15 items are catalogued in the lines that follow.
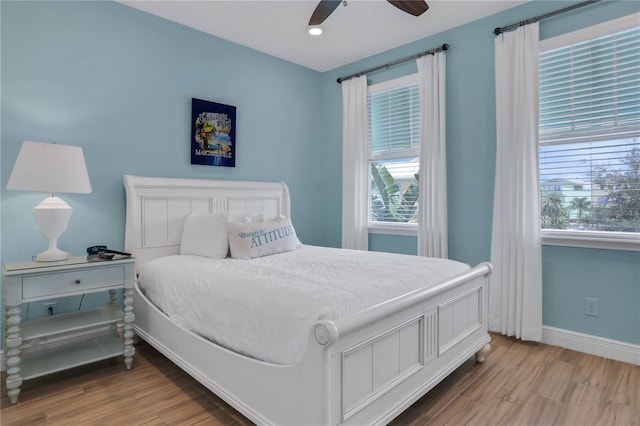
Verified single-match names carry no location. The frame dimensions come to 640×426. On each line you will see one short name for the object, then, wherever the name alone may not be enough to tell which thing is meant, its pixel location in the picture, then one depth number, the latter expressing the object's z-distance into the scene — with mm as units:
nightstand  1992
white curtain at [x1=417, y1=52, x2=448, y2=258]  3281
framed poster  3240
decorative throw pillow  2643
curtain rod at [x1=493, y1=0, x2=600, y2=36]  2561
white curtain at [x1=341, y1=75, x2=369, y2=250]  3930
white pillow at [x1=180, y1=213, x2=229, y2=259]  2676
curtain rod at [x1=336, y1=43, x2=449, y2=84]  3287
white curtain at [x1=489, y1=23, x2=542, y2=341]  2768
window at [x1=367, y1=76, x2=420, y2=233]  3635
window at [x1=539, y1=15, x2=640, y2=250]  2471
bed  1383
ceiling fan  2348
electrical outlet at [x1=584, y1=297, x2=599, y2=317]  2633
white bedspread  1528
